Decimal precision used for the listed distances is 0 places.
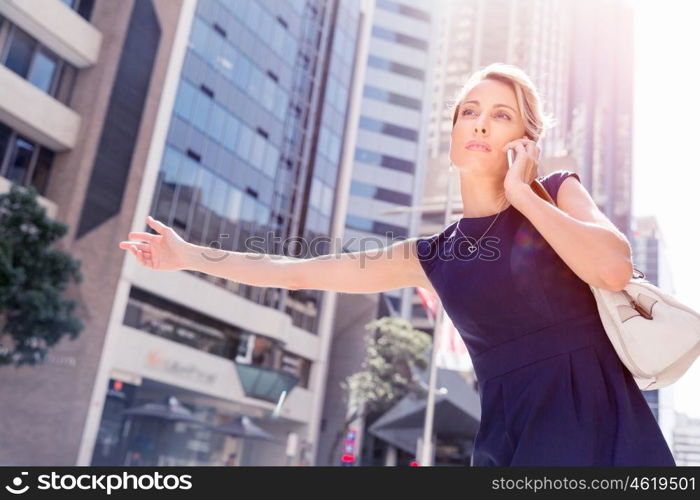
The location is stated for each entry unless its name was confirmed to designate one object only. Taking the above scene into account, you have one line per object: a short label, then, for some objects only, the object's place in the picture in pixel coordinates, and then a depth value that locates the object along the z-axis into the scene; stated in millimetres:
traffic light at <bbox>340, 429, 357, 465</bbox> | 33378
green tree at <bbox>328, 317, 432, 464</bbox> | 34656
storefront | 25156
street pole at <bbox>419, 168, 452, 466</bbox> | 18562
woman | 1257
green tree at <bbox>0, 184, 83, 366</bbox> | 16547
